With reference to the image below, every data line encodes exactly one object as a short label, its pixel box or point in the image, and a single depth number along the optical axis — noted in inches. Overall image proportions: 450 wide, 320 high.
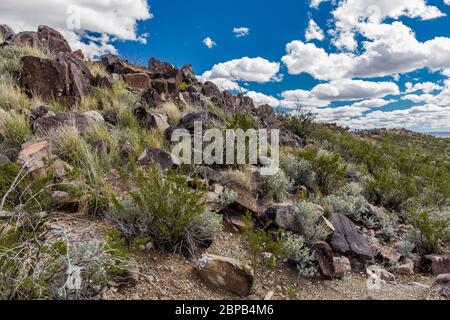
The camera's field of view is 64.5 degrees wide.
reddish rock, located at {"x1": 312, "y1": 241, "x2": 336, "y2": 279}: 159.0
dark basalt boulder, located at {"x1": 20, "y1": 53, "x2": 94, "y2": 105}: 301.1
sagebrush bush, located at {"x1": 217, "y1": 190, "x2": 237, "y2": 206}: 187.5
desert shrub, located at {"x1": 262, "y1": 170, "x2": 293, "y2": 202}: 217.5
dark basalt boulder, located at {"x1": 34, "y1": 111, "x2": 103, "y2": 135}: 232.7
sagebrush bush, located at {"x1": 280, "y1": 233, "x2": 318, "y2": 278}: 156.3
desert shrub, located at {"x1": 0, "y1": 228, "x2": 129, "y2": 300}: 98.6
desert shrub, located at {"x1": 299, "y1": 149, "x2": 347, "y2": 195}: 259.9
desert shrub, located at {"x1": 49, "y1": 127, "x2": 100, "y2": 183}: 191.5
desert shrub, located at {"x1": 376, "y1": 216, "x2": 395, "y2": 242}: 217.5
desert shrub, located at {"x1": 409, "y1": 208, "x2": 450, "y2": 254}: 201.0
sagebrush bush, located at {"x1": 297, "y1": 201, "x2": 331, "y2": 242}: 173.5
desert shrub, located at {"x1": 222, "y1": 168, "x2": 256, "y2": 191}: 214.2
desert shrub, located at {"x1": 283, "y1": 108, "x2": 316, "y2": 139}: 480.4
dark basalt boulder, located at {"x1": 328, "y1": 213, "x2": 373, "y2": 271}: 174.4
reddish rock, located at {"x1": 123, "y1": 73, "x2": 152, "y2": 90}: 435.0
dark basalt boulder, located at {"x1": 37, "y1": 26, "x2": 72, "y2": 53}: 431.5
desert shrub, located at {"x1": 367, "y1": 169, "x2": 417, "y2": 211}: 277.4
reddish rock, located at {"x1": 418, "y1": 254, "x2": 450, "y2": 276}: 184.1
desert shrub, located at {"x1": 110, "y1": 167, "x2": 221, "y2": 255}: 146.2
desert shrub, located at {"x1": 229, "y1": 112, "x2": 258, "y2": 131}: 277.8
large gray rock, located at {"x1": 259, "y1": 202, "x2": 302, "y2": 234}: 177.6
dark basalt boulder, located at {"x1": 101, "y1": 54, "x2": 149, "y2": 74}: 476.3
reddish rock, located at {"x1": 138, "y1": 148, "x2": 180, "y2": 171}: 215.6
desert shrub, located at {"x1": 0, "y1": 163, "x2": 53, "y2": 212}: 137.8
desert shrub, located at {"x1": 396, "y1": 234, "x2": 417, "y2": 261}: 195.5
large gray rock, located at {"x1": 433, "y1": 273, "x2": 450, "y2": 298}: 152.0
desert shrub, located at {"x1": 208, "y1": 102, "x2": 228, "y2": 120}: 389.5
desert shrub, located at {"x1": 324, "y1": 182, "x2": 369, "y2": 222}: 221.5
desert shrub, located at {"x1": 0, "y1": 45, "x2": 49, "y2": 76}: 321.1
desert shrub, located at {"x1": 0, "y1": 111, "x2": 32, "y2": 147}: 217.6
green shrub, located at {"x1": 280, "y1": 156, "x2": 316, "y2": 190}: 257.6
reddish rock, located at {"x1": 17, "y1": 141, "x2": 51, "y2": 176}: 166.4
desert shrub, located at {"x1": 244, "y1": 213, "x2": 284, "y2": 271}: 144.2
